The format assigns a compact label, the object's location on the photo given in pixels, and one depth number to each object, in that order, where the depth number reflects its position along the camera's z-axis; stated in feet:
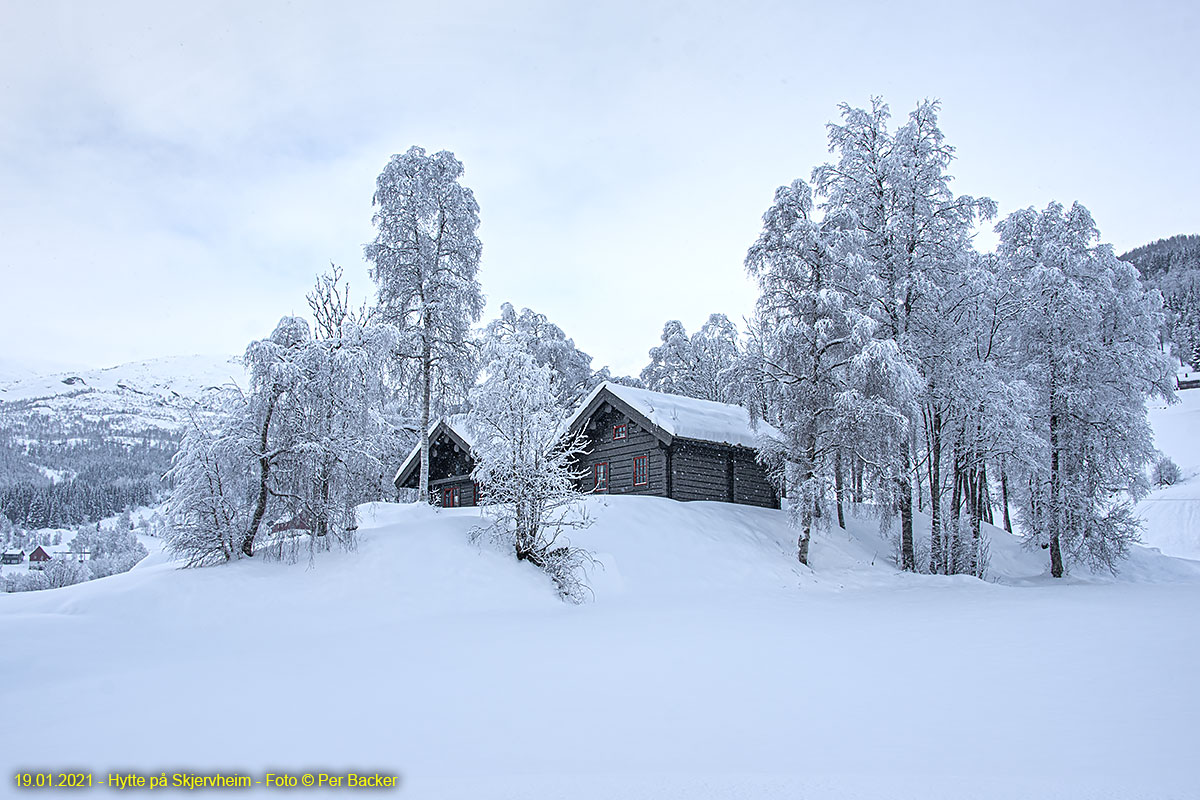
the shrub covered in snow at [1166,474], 165.99
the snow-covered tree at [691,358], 131.54
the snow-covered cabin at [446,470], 99.89
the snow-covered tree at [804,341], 66.03
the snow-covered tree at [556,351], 120.78
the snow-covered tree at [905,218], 67.51
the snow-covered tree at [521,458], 53.93
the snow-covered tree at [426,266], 80.02
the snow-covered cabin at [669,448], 79.15
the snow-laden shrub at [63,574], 150.61
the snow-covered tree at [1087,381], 70.64
